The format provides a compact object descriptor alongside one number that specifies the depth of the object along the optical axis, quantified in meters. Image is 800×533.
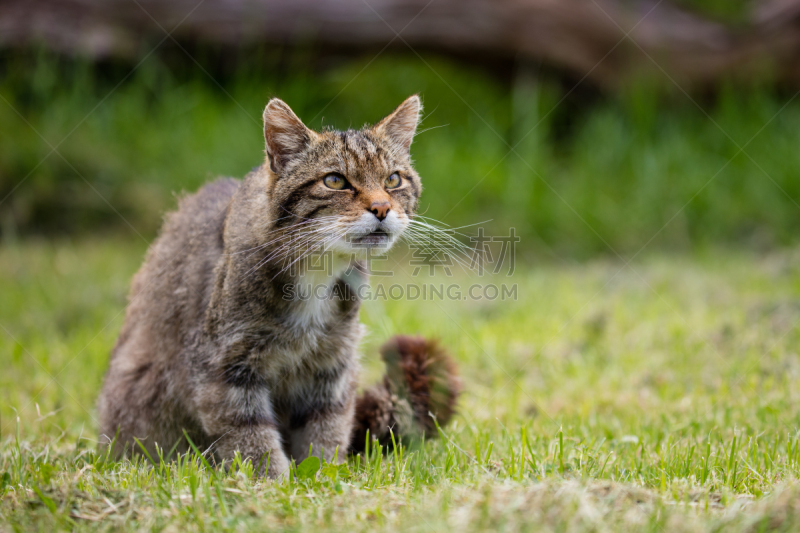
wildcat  5.26
